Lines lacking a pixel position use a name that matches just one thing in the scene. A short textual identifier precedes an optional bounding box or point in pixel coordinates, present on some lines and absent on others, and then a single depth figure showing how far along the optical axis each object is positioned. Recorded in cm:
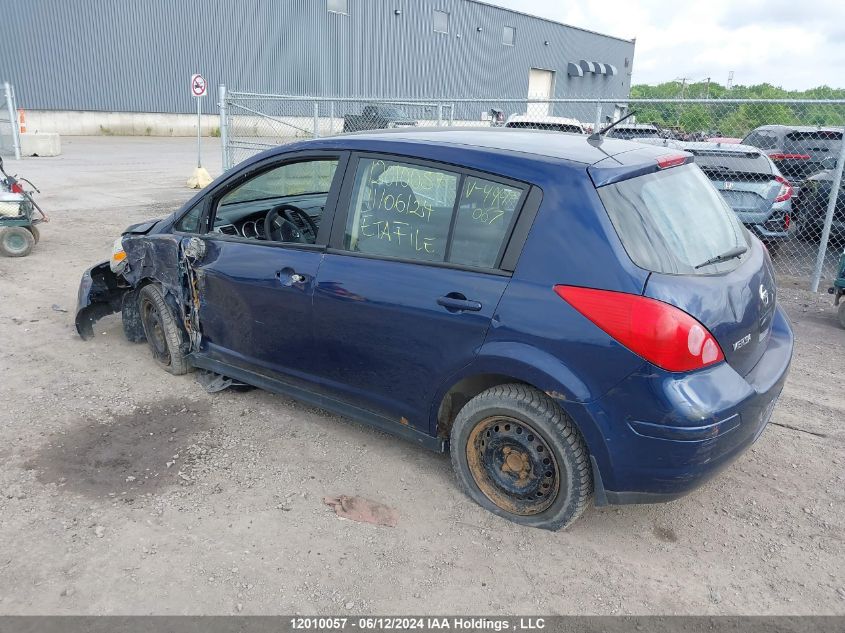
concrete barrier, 1877
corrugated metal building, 2614
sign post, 1453
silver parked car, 877
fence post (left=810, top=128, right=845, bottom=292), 686
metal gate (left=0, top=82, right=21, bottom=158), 1759
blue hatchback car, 273
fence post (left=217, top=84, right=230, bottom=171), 1053
